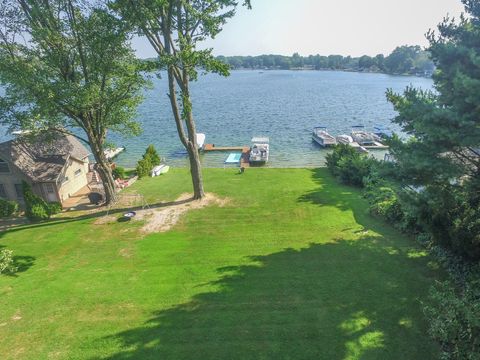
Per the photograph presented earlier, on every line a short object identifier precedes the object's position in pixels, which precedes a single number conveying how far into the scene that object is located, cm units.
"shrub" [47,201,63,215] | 2469
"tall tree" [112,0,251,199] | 1922
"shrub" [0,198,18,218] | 2481
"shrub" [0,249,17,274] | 1399
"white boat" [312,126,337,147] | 4963
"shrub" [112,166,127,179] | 3275
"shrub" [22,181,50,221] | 2369
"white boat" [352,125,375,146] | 5084
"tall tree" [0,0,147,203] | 1955
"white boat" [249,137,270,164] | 4112
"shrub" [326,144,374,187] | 2797
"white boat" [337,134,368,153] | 4688
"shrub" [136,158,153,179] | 3388
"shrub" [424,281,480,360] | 913
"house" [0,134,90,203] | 2738
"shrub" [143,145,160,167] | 3639
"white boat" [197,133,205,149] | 4908
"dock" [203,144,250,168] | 4627
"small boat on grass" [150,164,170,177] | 3476
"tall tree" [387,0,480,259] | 1008
